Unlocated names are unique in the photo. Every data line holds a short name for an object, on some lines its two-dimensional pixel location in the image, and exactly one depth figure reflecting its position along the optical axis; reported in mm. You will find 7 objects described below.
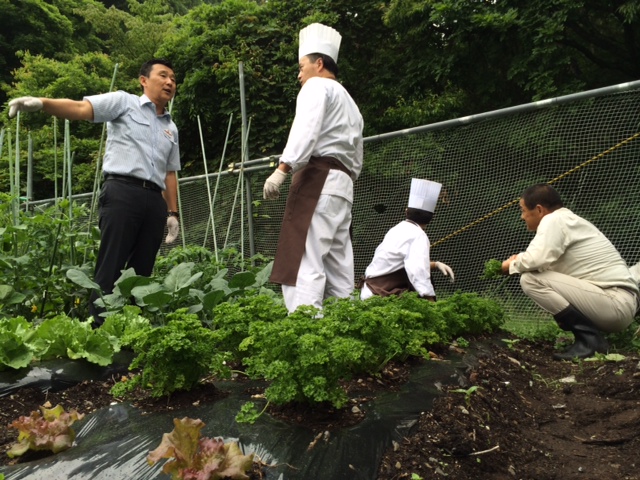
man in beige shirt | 3729
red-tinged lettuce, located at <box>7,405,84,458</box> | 1813
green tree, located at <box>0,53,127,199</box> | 11180
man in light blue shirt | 3532
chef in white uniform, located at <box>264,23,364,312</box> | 3105
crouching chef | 4332
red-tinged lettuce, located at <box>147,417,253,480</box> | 1447
